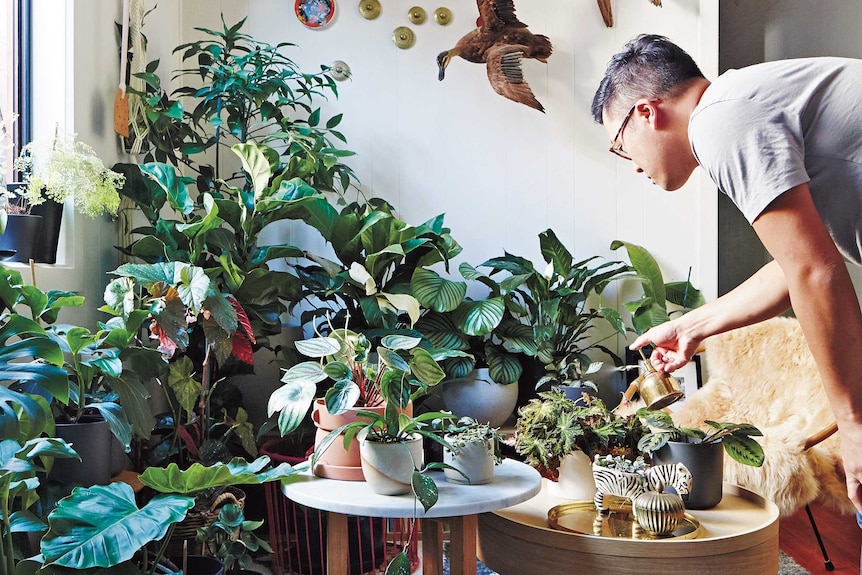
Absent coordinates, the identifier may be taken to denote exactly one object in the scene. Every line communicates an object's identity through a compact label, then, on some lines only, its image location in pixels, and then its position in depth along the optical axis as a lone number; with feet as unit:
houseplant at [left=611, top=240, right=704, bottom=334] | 10.23
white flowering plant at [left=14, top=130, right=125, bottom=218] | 6.11
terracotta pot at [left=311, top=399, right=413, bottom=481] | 5.11
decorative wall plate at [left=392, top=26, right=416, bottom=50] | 11.06
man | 3.74
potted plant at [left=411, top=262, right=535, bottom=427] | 9.02
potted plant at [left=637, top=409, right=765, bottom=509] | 5.13
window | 7.16
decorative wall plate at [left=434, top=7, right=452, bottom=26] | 11.10
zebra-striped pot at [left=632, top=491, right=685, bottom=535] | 4.59
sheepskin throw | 8.34
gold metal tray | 4.71
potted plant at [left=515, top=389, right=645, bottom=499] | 5.43
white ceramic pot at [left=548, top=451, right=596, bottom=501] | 5.50
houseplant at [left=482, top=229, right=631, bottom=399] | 9.64
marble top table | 4.51
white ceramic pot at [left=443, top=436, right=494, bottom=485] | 4.96
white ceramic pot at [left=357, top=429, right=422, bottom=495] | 4.70
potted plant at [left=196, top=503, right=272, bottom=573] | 5.54
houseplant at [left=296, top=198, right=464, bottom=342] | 8.42
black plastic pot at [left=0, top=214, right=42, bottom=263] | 6.04
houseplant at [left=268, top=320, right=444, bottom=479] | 4.94
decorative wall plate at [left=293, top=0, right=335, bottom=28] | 11.00
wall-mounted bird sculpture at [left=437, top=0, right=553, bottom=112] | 11.02
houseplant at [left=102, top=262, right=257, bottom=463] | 5.94
